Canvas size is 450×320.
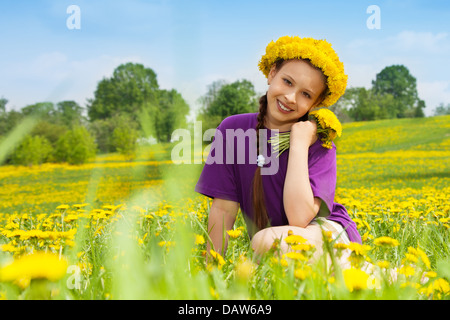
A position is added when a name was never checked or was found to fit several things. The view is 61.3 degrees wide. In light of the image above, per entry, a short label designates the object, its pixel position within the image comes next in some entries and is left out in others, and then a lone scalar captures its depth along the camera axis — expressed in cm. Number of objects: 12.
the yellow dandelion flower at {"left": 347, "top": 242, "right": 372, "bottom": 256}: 116
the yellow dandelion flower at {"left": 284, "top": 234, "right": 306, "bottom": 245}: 129
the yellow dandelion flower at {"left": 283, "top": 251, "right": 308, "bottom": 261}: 115
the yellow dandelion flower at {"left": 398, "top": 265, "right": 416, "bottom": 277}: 122
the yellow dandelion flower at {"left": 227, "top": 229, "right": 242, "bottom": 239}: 149
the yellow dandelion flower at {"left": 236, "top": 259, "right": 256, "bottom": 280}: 109
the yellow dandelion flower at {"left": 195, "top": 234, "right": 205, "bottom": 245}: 145
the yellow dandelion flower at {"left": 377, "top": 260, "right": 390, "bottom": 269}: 119
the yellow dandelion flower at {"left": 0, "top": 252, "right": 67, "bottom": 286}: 78
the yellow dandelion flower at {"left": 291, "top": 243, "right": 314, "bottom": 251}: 119
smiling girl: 183
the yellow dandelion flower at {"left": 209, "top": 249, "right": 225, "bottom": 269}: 137
